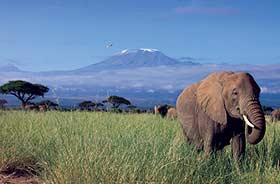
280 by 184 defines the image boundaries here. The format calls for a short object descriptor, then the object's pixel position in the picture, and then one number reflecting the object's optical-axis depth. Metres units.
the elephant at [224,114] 6.86
